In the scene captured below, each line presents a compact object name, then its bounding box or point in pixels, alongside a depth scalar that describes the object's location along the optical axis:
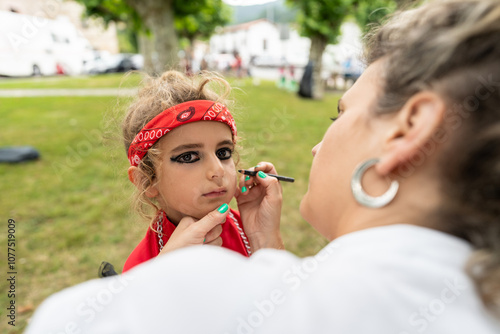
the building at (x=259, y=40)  55.16
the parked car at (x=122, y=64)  27.52
